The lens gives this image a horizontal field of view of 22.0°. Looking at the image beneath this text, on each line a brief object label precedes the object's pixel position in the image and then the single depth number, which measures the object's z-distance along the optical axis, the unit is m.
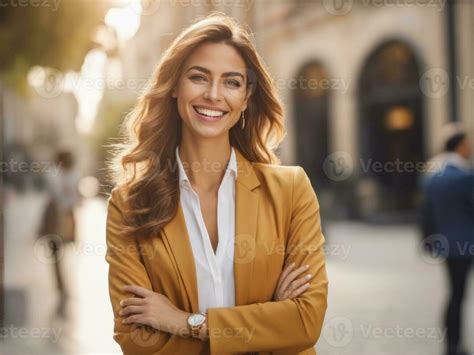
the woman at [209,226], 4.75
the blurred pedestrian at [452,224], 10.70
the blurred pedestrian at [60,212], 15.98
